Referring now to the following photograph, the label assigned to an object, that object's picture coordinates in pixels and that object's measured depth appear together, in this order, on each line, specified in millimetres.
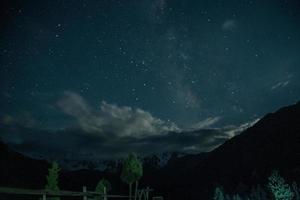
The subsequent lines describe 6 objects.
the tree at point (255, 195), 87925
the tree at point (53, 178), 24067
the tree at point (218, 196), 92800
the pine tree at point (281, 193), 46294
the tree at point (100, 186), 35919
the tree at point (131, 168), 37969
